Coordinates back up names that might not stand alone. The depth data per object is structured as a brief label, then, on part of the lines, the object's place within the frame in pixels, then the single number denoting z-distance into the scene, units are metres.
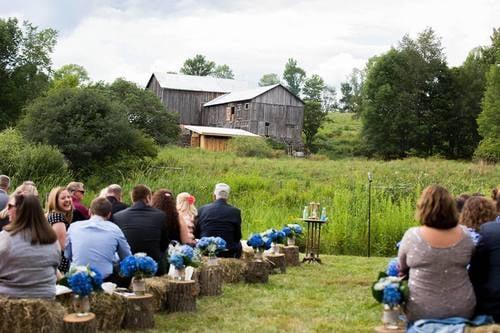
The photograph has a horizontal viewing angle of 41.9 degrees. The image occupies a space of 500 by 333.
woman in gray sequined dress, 5.05
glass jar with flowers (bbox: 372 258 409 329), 5.13
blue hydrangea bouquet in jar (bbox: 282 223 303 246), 12.01
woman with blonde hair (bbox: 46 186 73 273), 6.83
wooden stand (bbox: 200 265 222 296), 8.34
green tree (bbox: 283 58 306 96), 108.12
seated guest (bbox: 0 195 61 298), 5.29
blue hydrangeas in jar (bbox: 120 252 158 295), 6.30
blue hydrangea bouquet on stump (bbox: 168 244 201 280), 7.21
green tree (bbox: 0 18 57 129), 41.81
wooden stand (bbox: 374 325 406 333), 5.10
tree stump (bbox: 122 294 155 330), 6.32
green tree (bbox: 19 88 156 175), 25.17
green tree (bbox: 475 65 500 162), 42.03
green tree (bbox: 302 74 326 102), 90.31
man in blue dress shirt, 6.38
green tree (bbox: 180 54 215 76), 86.25
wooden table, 12.33
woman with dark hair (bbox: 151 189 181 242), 7.93
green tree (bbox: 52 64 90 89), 71.50
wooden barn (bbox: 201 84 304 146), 49.88
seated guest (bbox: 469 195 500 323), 5.16
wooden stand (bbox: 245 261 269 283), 9.55
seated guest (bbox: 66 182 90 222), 8.37
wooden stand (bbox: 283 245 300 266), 11.95
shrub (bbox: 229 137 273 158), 40.16
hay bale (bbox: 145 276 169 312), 7.10
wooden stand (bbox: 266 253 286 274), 10.91
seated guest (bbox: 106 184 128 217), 8.67
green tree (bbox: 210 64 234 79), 110.82
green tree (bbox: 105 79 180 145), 40.84
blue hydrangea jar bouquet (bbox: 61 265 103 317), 5.45
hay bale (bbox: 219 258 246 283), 9.27
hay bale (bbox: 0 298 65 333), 5.26
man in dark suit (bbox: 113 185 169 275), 7.32
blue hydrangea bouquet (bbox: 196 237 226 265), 8.38
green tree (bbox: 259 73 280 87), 115.28
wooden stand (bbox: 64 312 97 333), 5.36
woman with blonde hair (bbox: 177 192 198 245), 9.34
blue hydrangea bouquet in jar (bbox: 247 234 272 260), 9.79
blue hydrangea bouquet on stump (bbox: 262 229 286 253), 10.72
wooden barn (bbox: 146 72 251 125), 54.91
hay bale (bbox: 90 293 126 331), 6.10
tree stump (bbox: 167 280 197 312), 7.23
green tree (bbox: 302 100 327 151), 54.22
